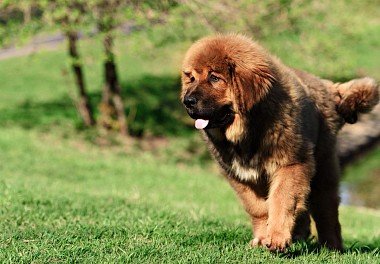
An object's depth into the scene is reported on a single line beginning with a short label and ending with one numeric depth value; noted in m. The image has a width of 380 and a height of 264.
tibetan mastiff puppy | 5.85
